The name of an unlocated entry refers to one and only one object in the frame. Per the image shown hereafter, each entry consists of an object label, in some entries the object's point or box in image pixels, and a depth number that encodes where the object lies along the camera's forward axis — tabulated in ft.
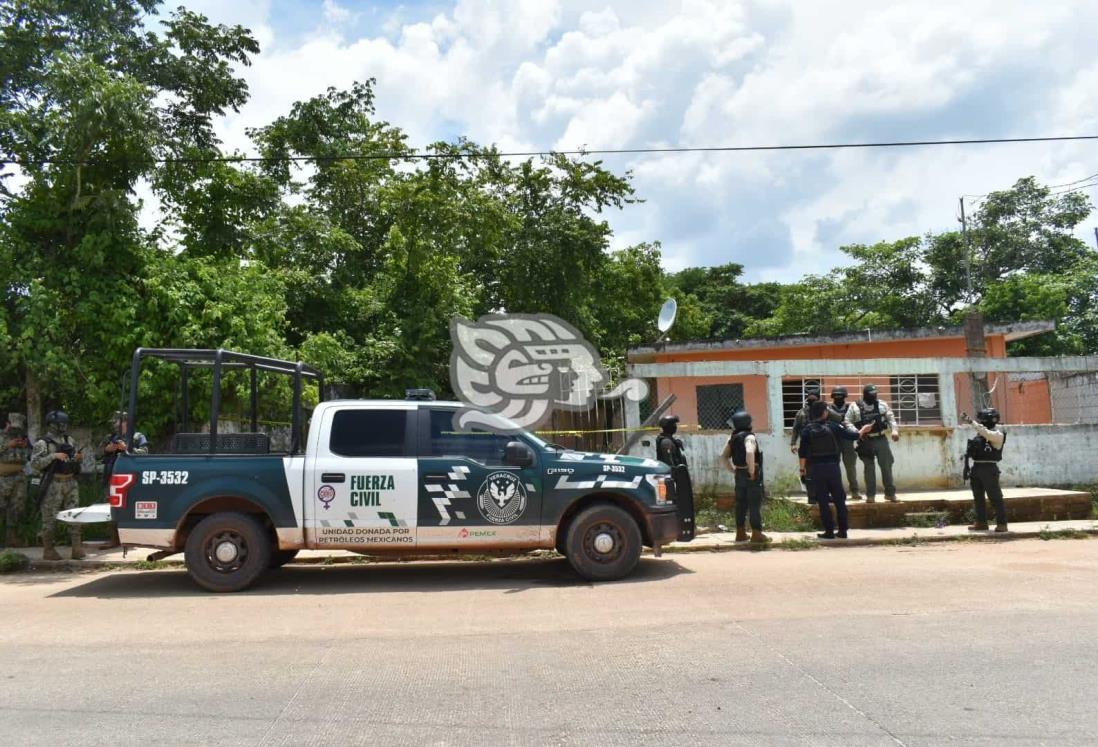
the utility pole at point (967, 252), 98.89
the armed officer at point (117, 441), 31.22
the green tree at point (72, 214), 34.09
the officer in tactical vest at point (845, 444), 35.55
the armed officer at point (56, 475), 30.37
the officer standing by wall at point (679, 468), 27.86
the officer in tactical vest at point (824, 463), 32.07
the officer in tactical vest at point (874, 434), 36.06
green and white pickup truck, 24.48
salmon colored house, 46.14
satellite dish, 51.88
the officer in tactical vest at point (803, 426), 33.58
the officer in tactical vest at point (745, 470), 31.37
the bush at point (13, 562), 29.55
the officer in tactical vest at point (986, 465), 33.06
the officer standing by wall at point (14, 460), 30.78
